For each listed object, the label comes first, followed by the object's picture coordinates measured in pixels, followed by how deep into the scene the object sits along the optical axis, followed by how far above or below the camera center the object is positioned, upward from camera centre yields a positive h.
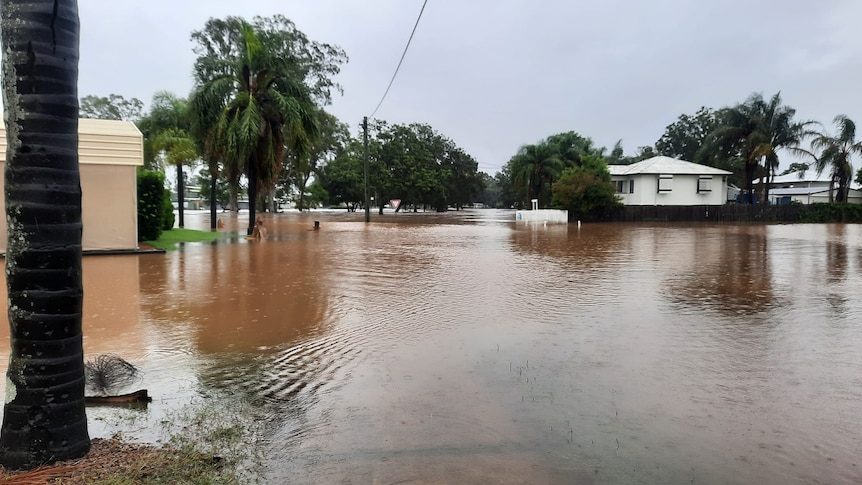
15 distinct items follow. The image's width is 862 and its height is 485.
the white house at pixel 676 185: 49.84 +3.29
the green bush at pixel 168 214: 23.89 +0.45
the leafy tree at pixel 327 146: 58.35 +9.10
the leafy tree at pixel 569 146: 56.94 +7.83
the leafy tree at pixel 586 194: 42.88 +2.18
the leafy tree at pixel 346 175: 61.12 +5.45
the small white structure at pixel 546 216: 42.94 +0.58
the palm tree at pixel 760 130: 46.97 +7.60
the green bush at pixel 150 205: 19.22 +0.67
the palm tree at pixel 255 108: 22.52 +4.66
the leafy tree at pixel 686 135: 79.81 +12.60
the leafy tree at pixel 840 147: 47.03 +6.09
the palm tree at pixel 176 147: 27.80 +3.80
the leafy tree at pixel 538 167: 54.78 +5.40
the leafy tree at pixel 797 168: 64.12 +7.09
